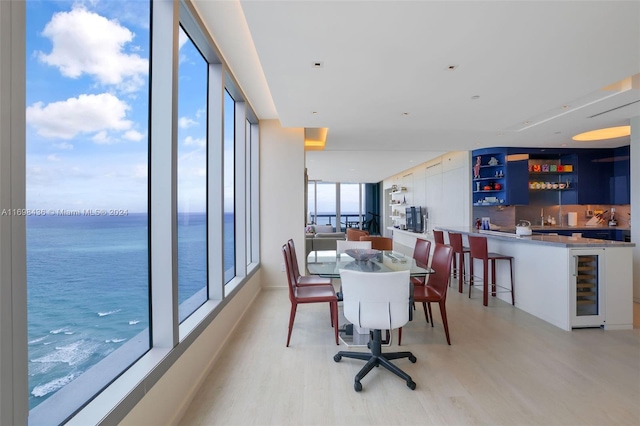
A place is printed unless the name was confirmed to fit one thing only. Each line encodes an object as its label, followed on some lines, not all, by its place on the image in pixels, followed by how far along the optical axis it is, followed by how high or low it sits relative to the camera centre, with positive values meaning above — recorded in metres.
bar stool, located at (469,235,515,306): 4.25 -0.66
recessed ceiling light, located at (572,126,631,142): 5.30 +1.33
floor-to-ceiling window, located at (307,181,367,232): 14.61 +0.34
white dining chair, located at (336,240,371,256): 4.51 -0.51
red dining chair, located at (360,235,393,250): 5.78 -0.62
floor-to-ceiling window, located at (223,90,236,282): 3.93 +0.29
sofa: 6.66 -0.66
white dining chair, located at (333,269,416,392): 2.23 -0.67
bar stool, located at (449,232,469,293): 4.95 -0.63
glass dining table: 2.98 -0.59
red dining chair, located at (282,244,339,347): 3.01 -0.86
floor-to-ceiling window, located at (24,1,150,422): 1.14 +0.08
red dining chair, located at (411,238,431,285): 3.67 -0.57
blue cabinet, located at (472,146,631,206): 6.45 +0.76
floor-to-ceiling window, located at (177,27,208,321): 2.62 +0.34
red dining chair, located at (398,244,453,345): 3.02 -0.77
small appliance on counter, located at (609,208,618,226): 6.35 -0.20
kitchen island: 3.43 -0.85
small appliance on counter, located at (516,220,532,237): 4.43 -0.31
